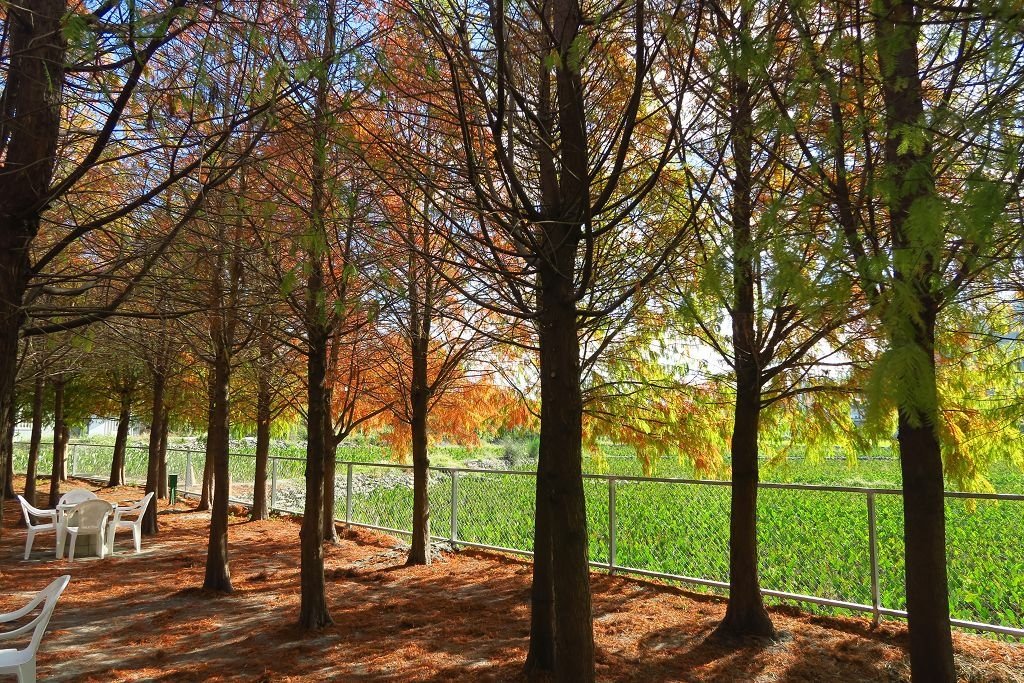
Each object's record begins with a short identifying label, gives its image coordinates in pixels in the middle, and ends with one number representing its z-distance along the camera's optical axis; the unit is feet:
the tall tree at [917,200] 6.99
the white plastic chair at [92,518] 32.65
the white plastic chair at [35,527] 32.22
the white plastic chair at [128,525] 33.67
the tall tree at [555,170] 12.54
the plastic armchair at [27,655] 13.26
